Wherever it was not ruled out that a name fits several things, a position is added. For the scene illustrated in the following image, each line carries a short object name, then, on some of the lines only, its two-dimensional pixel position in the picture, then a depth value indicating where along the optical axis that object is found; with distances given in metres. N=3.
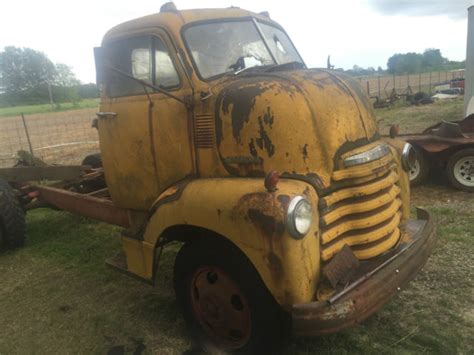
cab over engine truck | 2.69
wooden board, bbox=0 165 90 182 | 6.24
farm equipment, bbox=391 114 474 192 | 6.65
